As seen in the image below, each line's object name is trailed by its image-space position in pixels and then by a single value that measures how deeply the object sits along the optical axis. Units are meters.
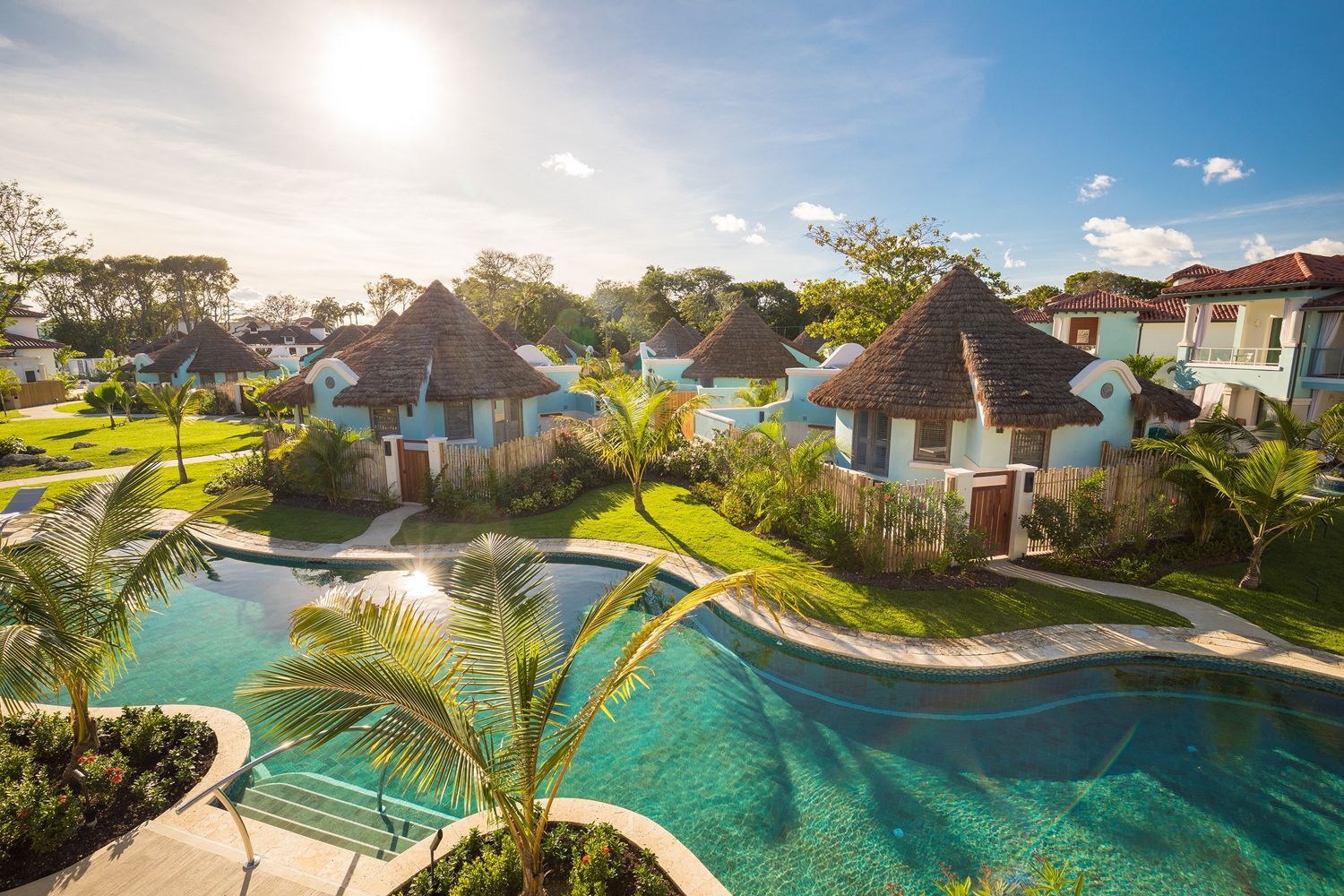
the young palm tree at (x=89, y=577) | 5.39
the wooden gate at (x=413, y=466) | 15.64
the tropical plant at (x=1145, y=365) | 25.62
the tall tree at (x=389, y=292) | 85.94
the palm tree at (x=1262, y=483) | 9.45
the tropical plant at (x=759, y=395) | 21.94
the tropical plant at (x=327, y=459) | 15.27
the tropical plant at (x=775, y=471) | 12.70
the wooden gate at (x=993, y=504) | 11.16
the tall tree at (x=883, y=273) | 28.06
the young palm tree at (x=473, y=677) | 3.92
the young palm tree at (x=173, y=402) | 17.62
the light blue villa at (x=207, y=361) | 37.97
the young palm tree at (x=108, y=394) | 27.21
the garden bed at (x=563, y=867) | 4.44
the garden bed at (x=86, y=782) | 5.02
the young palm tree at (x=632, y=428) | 14.88
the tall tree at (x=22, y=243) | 38.50
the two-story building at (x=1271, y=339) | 20.33
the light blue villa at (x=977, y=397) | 13.34
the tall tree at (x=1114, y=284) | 54.00
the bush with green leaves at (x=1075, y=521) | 10.98
